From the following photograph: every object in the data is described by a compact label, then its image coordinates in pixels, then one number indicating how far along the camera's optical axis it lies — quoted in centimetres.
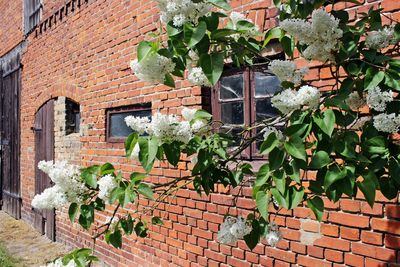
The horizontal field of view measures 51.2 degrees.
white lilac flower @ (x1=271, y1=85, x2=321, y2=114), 139
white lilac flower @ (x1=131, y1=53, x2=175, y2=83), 151
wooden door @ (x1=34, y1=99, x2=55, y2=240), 711
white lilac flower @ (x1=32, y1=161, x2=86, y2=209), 184
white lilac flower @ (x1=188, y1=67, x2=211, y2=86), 187
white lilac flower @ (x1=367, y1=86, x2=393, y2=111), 138
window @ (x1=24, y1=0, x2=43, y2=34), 781
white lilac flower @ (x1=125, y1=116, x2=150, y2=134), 169
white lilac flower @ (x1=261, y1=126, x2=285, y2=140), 139
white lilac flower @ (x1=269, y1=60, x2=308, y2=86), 153
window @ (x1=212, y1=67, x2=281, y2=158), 363
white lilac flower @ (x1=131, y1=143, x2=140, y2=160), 173
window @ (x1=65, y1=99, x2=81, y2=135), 666
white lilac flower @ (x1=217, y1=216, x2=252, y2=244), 170
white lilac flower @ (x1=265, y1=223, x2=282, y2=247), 172
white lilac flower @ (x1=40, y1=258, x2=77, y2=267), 186
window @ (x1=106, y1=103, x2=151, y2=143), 487
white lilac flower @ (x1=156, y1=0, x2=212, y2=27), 139
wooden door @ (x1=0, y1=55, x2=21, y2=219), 898
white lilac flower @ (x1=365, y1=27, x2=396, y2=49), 152
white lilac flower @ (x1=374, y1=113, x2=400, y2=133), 134
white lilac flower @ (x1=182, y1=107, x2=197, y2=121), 201
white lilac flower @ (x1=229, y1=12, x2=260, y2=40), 172
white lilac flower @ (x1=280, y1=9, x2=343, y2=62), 144
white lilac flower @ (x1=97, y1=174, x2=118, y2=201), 176
